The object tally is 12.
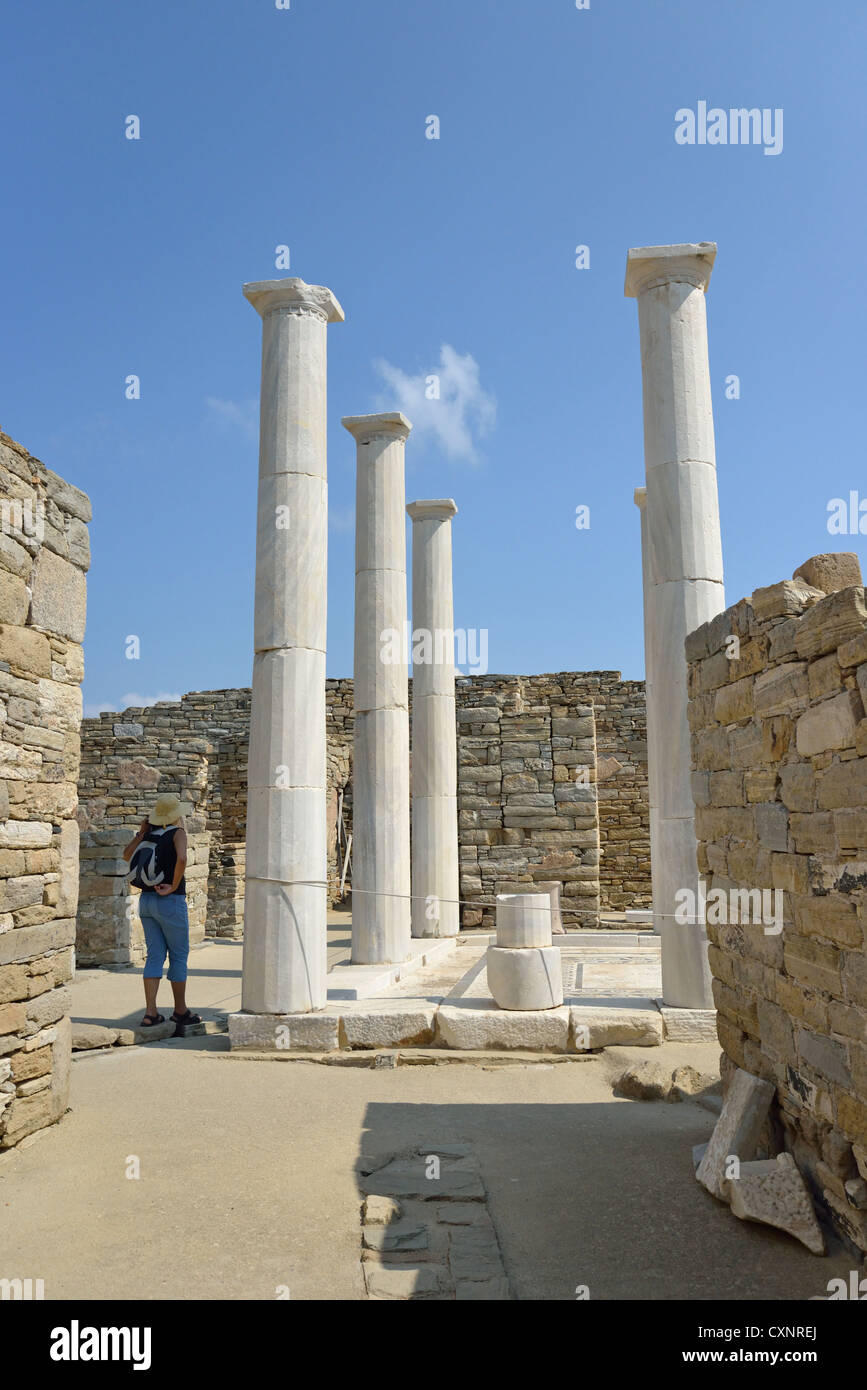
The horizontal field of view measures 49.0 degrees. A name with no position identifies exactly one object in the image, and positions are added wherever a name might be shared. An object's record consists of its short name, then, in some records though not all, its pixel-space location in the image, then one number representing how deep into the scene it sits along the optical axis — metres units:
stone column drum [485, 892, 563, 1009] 7.00
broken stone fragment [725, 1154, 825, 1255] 3.56
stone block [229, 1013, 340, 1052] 6.88
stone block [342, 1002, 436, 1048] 6.87
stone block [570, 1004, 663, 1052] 6.64
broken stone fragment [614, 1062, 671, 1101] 5.67
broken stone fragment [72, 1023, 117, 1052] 6.93
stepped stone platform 6.71
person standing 7.58
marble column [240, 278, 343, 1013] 7.06
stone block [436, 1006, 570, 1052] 6.73
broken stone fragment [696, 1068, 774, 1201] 4.06
